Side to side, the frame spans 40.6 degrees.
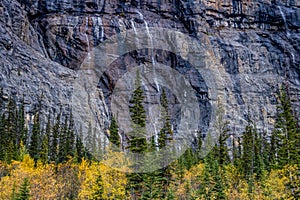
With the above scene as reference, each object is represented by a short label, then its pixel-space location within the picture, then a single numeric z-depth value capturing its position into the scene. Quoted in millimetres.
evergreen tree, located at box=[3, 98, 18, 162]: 61625
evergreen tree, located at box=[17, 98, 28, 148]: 78062
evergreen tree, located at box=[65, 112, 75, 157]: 75225
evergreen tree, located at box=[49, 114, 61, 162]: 75944
